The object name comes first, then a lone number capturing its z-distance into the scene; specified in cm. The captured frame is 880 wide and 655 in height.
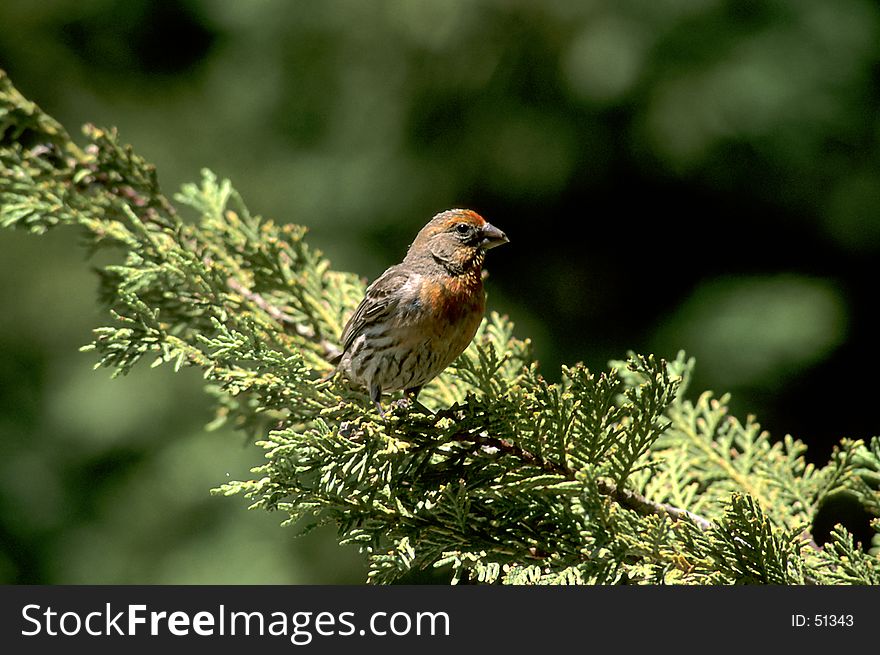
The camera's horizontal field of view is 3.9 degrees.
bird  495
